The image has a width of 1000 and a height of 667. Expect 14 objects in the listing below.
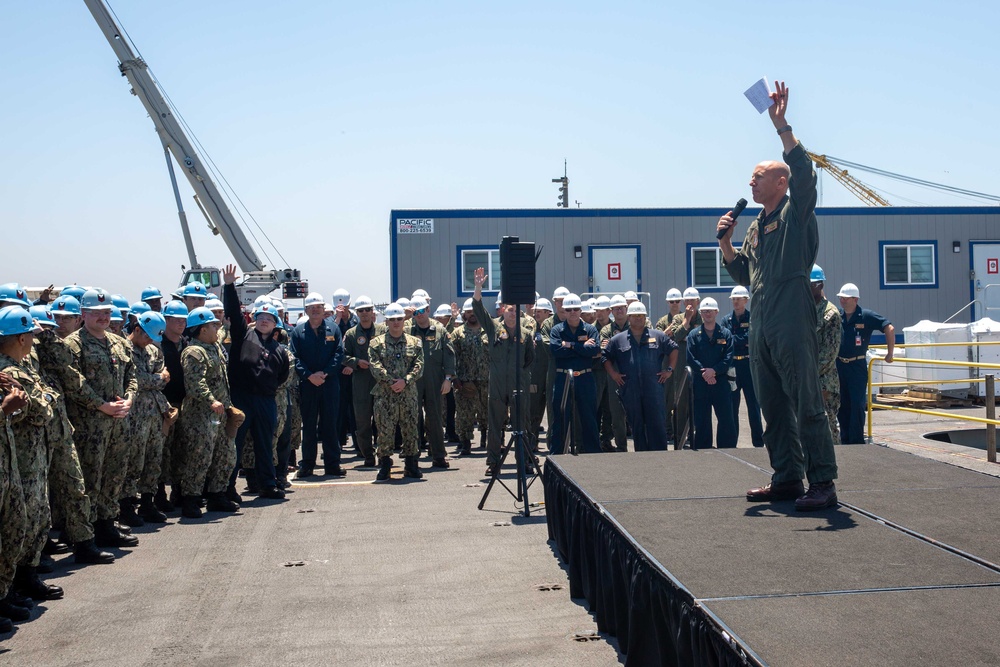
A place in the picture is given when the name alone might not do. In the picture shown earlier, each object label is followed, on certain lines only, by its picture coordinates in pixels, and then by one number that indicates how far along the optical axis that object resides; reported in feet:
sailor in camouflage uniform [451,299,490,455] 42.37
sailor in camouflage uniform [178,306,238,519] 27.89
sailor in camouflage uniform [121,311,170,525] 25.50
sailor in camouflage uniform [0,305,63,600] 18.54
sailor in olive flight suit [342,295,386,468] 37.83
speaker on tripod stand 27.37
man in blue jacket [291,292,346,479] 36.60
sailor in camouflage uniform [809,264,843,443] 31.71
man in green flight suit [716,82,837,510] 17.04
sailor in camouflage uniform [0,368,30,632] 17.75
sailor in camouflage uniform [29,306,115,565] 20.76
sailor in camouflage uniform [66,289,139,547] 23.15
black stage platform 10.44
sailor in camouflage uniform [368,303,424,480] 34.45
